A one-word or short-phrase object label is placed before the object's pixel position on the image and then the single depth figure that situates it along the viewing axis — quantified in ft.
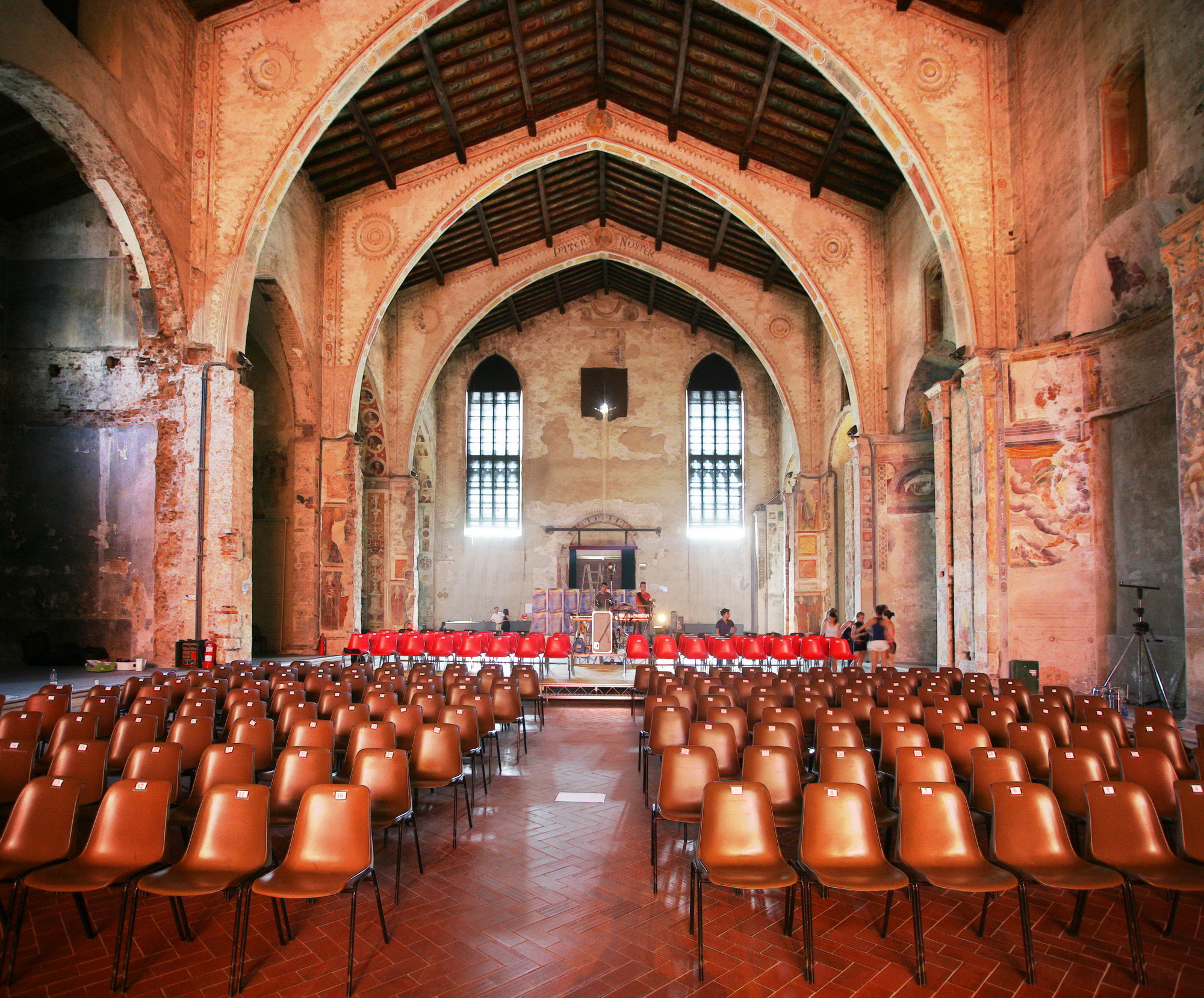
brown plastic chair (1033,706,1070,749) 19.60
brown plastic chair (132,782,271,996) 11.69
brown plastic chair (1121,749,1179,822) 15.16
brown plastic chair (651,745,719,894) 15.24
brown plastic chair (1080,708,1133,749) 19.29
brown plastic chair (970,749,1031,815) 15.10
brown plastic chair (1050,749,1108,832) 14.99
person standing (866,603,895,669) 42.75
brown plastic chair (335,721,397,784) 17.35
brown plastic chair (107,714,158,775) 17.85
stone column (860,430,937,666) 52.26
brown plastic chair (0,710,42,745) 17.95
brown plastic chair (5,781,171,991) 11.81
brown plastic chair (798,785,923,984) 12.01
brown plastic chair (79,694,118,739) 20.79
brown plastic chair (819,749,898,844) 15.05
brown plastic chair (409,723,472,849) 17.69
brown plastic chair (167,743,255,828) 14.94
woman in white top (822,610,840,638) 47.75
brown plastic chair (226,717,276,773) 18.30
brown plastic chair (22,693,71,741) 20.39
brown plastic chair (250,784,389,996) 11.99
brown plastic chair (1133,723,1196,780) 17.01
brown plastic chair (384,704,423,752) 20.18
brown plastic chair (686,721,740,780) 18.02
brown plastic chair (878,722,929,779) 17.88
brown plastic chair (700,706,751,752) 20.36
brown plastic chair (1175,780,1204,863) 12.92
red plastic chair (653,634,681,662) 43.24
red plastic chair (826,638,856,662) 42.09
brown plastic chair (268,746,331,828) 15.07
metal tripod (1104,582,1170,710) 30.07
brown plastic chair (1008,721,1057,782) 17.46
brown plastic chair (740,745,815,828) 15.62
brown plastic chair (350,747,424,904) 14.97
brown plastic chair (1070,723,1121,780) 17.38
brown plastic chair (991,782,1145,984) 12.18
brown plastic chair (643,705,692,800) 20.06
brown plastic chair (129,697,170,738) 20.16
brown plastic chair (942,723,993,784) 17.97
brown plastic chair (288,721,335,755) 17.51
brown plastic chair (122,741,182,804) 15.16
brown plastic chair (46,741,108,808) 14.99
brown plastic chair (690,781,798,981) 12.16
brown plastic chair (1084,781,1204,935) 12.54
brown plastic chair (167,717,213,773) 18.45
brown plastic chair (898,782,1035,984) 12.05
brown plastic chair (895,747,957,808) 14.87
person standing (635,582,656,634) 62.59
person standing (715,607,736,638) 58.90
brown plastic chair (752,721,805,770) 17.88
